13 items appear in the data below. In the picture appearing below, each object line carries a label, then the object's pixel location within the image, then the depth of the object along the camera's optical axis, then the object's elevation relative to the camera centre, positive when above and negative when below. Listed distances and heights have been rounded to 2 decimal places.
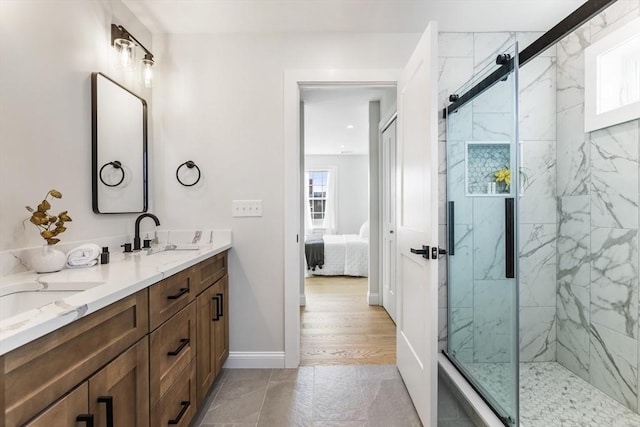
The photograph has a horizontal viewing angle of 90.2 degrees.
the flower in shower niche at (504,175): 1.58 +0.19
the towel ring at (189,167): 2.26 +0.33
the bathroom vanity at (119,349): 0.69 -0.40
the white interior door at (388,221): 3.21 -0.09
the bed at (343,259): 5.31 -0.78
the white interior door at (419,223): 1.55 -0.06
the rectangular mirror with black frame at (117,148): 1.70 +0.39
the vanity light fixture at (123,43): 1.84 +0.99
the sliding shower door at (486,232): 1.54 -0.11
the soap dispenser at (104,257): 1.48 -0.21
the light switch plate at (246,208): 2.29 +0.04
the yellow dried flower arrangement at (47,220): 1.26 -0.03
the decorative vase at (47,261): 1.25 -0.19
